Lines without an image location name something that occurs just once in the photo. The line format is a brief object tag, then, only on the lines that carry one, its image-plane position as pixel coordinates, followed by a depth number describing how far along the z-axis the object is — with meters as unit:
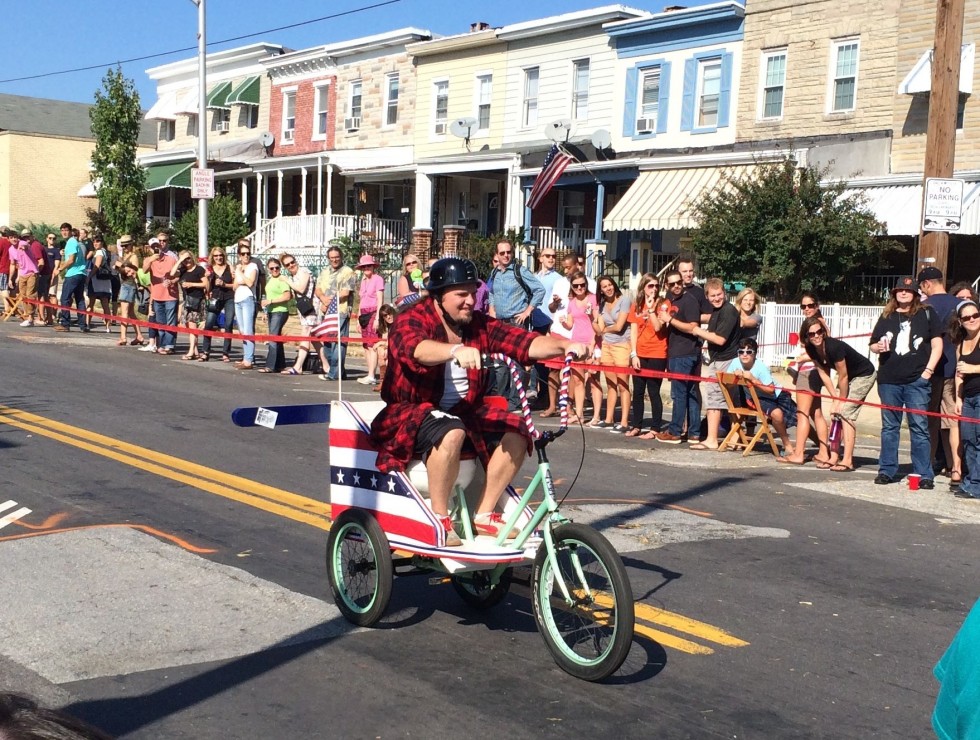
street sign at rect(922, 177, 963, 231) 13.25
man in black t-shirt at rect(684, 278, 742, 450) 13.29
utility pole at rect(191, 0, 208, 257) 28.62
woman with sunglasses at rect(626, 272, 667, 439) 14.16
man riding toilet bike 6.12
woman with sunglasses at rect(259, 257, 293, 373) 18.86
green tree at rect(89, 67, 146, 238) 45.09
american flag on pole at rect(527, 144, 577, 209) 28.08
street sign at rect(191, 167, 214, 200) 27.73
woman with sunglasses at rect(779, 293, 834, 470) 12.20
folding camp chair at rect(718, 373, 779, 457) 12.73
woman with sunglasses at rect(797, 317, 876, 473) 12.02
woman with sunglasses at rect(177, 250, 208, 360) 20.22
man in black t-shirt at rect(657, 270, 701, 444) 13.78
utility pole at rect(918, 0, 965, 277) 13.61
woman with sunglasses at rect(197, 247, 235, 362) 19.83
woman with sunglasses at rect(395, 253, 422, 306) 17.06
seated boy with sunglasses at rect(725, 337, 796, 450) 12.86
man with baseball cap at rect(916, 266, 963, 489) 11.30
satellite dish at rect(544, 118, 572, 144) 29.61
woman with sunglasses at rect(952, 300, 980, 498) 10.97
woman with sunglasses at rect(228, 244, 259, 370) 19.53
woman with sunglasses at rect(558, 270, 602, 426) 14.89
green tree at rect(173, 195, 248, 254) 39.16
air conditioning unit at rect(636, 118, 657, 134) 29.86
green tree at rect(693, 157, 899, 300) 22.34
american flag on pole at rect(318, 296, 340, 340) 16.67
